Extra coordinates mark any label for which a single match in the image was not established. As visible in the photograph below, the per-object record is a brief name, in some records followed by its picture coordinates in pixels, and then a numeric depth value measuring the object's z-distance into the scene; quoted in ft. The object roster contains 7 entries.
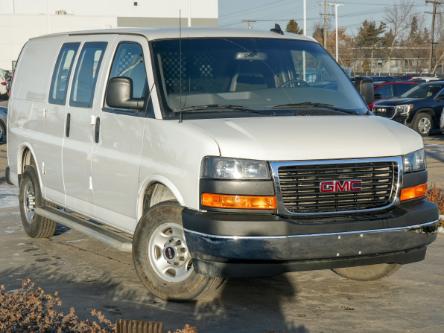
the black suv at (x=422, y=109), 81.92
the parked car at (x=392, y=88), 94.17
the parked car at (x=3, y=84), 159.84
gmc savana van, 20.40
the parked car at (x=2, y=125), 72.90
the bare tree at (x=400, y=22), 248.52
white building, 210.22
